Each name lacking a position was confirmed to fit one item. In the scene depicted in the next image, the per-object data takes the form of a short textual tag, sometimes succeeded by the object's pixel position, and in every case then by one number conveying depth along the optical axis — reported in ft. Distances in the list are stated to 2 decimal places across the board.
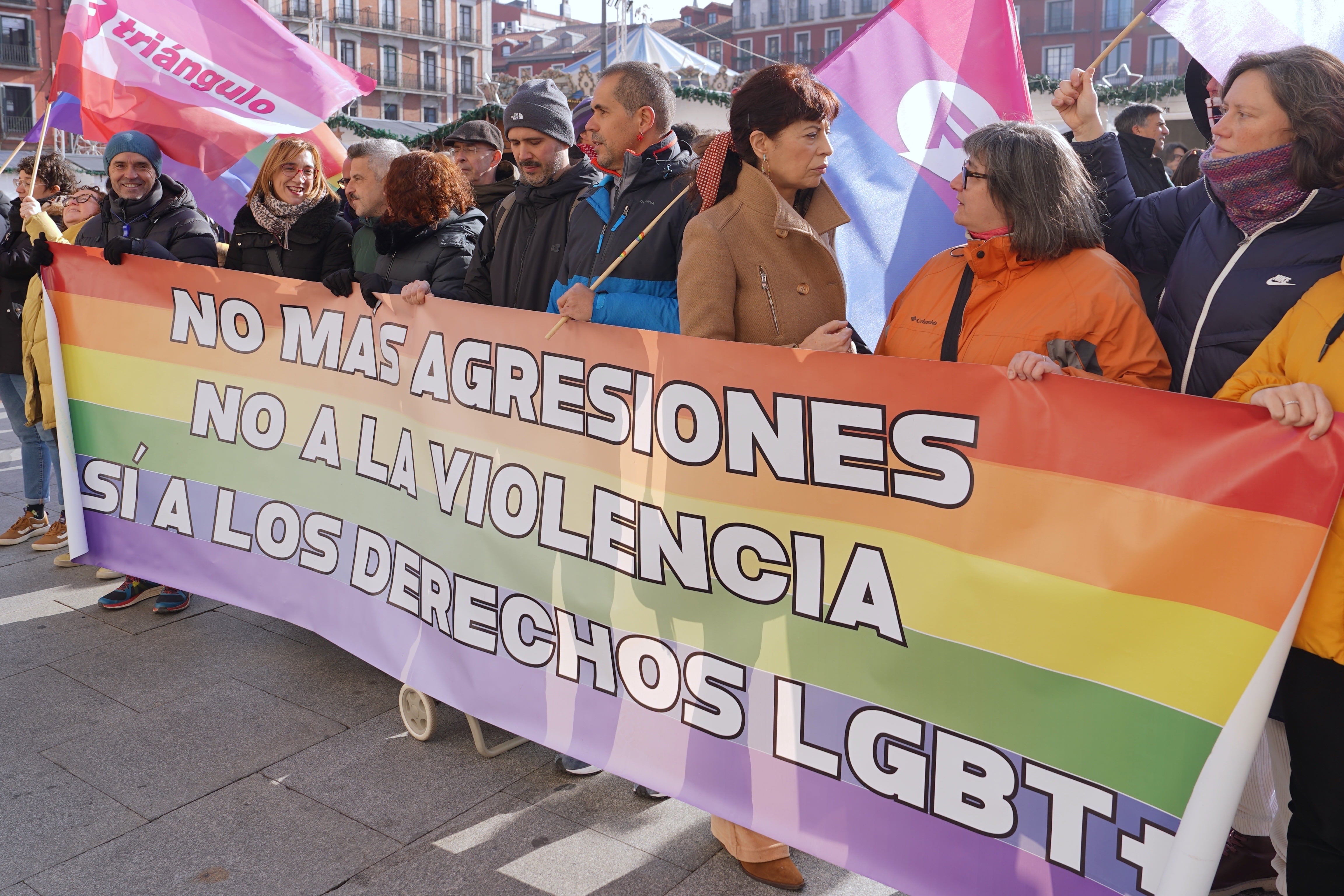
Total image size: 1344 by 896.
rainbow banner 5.92
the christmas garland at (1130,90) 36.24
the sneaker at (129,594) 14.64
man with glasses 14.46
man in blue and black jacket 9.34
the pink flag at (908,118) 11.34
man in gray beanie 11.07
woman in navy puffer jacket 6.61
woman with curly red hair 11.96
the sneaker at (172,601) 14.35
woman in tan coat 8.31
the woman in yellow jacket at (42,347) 15.42
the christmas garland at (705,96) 39.86
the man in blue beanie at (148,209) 14.42
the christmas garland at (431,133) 22.79
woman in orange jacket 7.14
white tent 52.75
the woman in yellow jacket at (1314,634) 5.66
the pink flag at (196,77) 13.99
